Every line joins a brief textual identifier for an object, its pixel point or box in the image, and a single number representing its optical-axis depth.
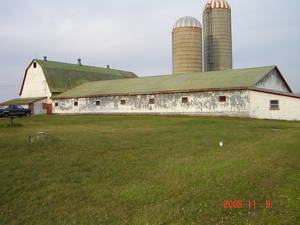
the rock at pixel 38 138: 12.86
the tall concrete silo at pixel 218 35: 58.09
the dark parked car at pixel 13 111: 33.97
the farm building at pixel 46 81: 44.56
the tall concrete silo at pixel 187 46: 54.41
